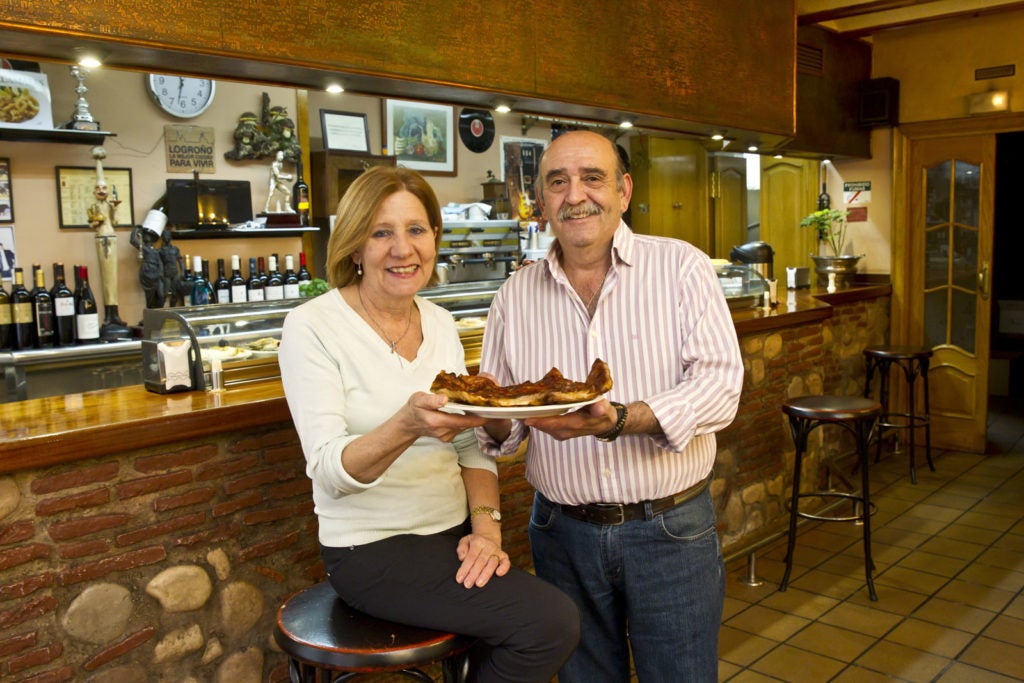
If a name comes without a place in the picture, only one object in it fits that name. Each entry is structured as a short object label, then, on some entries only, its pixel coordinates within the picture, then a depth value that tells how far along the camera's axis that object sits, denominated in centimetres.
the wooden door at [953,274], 678
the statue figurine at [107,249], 521
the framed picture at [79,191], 530
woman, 187
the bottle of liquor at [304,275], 621
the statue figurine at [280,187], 611
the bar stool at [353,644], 180
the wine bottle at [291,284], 602
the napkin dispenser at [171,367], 271
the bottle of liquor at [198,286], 566
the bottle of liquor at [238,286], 585
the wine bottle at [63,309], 502
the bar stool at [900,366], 612
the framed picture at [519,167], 798
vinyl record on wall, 770
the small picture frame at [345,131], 668
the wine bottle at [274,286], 600
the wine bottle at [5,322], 484
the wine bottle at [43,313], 495
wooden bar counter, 213
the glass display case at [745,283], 524
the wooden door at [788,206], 774
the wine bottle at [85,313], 513
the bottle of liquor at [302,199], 620
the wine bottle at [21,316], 487
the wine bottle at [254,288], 595
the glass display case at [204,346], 273
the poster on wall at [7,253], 509
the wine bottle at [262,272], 599
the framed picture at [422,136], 715
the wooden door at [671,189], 884
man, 211
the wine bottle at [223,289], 582
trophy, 513
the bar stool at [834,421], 415
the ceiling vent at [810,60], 642
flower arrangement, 723
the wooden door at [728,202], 956
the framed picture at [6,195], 509
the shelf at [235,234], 565
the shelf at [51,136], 496
